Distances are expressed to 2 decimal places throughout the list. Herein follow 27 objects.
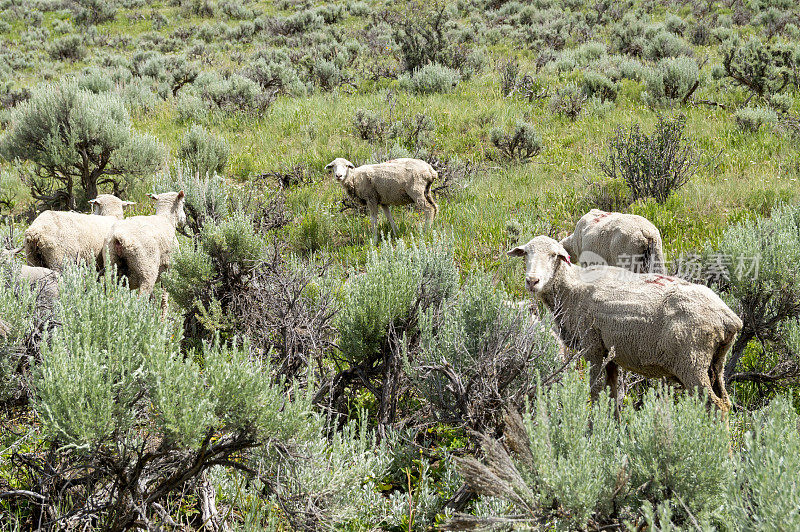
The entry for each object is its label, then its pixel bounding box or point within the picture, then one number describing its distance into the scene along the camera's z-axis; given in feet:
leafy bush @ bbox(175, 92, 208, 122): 46.14
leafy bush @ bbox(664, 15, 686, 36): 72.95
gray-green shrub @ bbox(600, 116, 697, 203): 27.86
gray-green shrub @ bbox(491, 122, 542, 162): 36.60
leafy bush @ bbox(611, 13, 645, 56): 64.75
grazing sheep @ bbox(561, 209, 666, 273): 17.93
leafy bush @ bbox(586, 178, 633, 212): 28.19
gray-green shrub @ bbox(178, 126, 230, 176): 36.17
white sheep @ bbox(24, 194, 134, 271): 19.38
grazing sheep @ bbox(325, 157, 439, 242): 29.27
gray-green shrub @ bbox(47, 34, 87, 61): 89.66
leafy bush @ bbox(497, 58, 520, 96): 48.29
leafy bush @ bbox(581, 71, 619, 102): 46.25
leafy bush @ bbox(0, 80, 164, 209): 31.76
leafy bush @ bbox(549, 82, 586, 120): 42.45
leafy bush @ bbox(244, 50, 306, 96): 53.67
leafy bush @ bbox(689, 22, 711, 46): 67.31
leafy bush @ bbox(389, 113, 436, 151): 39.27
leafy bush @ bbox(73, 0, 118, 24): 107.96
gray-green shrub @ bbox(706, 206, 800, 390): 15.93
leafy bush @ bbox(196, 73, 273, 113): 47.16
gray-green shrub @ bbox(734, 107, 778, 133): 35.73
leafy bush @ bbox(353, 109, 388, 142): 40.55
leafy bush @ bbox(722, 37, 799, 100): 43.52
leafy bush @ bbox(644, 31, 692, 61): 59.72
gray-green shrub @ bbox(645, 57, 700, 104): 43.91
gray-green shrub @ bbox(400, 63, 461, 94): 49.60
